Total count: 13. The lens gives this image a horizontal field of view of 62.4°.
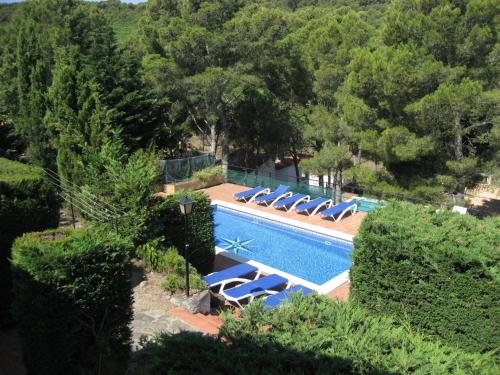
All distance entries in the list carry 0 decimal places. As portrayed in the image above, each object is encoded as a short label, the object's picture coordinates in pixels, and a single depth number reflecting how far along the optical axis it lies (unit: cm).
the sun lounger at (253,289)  948
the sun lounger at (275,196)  1684
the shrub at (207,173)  1938
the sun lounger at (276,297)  918
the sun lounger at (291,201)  1634
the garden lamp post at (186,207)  788
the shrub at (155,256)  888
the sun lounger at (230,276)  1011
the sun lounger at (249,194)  1750
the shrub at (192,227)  939
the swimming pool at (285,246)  1272
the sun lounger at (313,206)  1581
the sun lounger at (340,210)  1507
